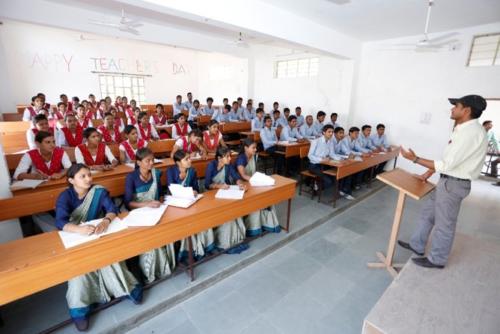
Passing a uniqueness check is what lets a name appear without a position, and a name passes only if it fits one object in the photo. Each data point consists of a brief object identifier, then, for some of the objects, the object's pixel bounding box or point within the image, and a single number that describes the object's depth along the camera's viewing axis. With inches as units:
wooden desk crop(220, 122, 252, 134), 277.3
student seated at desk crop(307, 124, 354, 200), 178.7
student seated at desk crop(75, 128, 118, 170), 130.6
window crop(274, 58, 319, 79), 317.2
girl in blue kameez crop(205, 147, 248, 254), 112.7
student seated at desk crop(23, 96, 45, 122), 238.3
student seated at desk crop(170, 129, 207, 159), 164.7
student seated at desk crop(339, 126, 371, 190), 204.0
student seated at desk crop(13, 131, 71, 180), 110.0
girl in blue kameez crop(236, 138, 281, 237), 126.0
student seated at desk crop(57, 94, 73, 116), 295.2
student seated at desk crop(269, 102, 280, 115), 333.8
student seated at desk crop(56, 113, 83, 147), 181.0
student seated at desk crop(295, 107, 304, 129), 302.8
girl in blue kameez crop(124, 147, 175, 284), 92.6
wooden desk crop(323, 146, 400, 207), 164.2
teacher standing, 81.0
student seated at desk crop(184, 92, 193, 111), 382.5
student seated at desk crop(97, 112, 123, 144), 190.5
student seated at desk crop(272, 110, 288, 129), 298.2
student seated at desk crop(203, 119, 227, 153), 187.1
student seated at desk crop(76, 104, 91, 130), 230.0
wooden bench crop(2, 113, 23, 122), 267.7
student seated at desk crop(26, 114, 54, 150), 145.2
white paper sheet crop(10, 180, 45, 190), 98.7
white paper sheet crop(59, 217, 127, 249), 68.2
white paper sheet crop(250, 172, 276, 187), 119.5
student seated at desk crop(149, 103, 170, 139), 283.4
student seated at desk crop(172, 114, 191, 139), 222.7
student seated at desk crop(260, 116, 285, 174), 228.4
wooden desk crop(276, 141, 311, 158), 205.5
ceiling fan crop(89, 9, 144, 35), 197.9
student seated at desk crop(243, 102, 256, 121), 353.7
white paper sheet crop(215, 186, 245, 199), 102.8
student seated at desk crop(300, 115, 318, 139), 277.7
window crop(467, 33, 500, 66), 199.0
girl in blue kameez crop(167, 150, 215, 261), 103.0
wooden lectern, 91.5
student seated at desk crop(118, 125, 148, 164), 148.1
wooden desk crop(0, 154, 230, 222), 92.0
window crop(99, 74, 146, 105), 411.8
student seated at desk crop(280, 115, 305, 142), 244.8
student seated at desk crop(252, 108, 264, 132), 277.4
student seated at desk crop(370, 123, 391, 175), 240.4
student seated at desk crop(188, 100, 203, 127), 343.2
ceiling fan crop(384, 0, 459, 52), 181.7
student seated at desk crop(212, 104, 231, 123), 333.1
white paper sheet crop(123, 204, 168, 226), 79.4
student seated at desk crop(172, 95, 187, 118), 374.2
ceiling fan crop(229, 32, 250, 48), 269.9
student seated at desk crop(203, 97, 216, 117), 363.4
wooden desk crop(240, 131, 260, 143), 239.5
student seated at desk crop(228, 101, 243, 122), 343.9
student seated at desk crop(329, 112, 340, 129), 268.0
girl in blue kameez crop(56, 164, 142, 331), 75.4
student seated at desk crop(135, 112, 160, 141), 204.5
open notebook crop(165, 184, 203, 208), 97.7
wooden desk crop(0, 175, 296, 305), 59.3
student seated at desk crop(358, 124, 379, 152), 229.8
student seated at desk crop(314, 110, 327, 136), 273.1
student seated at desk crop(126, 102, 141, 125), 272.1
